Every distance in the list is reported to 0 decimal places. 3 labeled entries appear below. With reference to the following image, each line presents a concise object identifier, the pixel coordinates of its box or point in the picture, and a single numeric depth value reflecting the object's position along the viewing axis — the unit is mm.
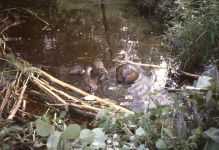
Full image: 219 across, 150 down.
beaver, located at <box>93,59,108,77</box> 4772
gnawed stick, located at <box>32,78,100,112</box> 3762
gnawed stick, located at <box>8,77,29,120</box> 3296
